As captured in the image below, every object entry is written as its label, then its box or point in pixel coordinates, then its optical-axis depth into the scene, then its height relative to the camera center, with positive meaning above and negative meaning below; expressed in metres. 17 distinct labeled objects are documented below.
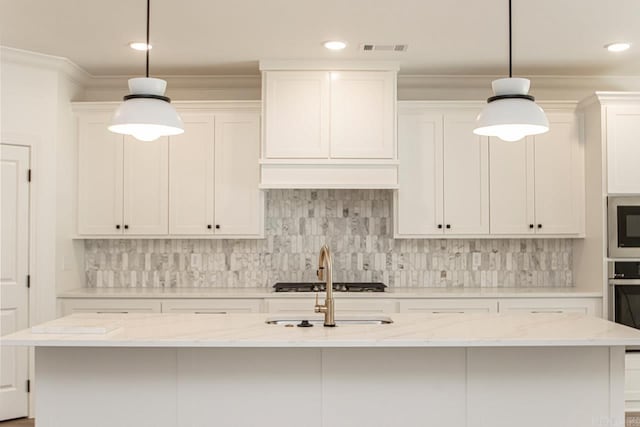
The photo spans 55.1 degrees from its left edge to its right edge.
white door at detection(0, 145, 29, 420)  4.38 -0.33
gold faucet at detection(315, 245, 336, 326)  2.95 -0.28
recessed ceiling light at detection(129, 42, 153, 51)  4.26 +1.28
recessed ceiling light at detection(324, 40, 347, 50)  4.25 +1.29
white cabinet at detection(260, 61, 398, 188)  4.69 +0.74
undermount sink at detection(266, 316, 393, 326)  3.16 -0.48
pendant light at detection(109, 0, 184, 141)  2.74 +0.52
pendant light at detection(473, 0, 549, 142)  2.75 +0.53
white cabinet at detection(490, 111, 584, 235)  4.88 +0.38
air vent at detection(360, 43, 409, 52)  4.33 +1.30
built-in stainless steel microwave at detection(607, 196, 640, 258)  4.59 +0.02
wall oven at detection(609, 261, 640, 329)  4.56 -0.47
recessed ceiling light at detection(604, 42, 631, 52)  4.29 +1.30
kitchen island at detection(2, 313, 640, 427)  2.81 -0.72
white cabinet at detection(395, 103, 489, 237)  4.88 +0.44
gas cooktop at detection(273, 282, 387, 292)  4.75 -0.46
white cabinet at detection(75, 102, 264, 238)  4.88 +0.41
